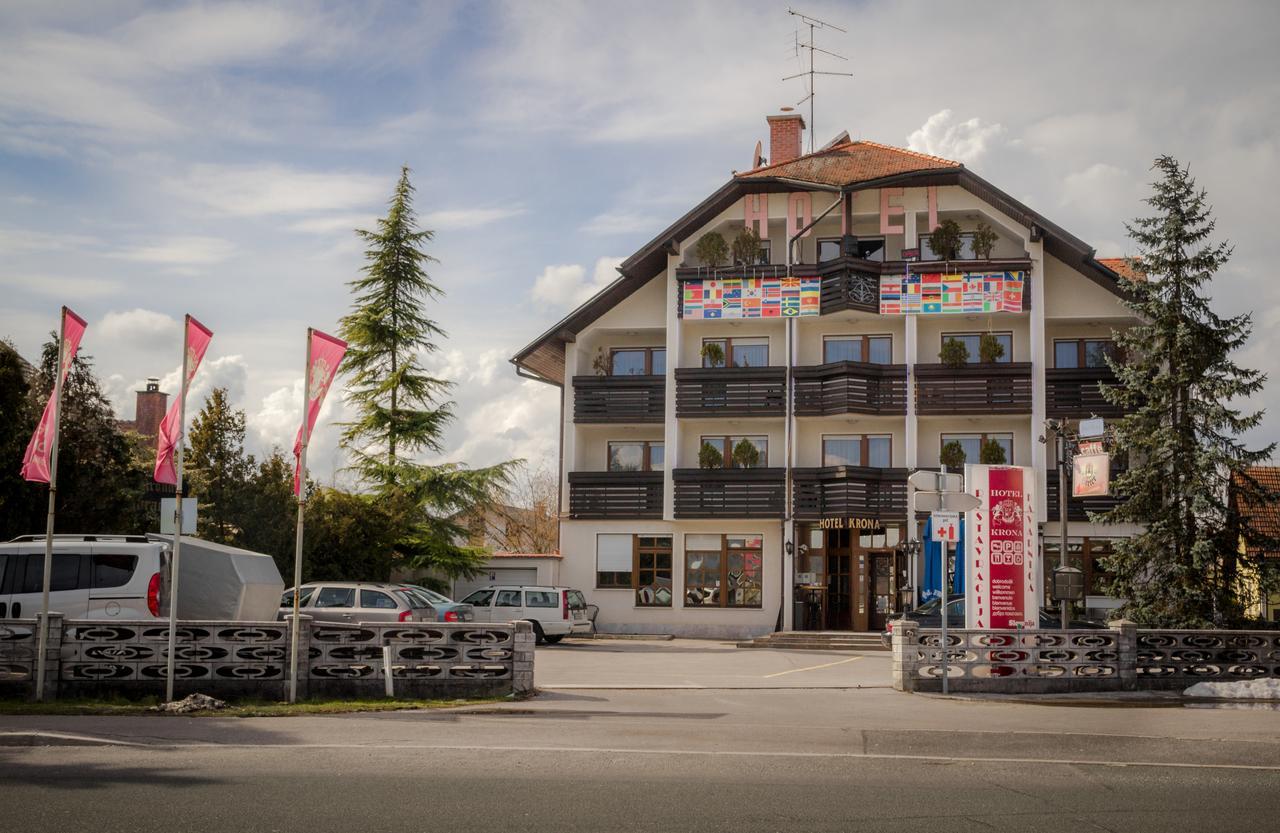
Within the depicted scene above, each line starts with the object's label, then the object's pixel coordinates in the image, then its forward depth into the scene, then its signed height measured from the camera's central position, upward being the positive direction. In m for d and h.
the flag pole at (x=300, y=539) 16.23 +0.18
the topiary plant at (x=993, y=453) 37.97 +3.33
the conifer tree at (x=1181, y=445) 26.30 +2.61
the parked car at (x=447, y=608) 26.59 -1.13
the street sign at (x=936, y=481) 18.73 +1.22
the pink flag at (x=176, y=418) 15.98 +1.66
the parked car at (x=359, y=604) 25.05 -0.98
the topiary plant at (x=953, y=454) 38.44 +3.31
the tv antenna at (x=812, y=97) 43.59 +16.13
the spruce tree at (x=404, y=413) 37.88 +4.44
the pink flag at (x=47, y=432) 16.36 +1.53
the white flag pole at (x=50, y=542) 15.83 +0.08
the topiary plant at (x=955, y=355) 38.47 +6.29
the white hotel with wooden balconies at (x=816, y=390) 38.16 +5.26
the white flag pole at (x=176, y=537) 15.62 +0.17
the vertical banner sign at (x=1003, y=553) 21.16 +0.21
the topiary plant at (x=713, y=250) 39.94 +9.68
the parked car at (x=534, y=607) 32.19 -1.27
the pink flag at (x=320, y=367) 16.89 +2.45
